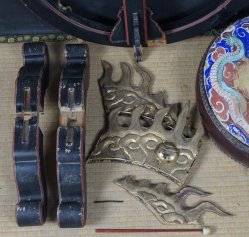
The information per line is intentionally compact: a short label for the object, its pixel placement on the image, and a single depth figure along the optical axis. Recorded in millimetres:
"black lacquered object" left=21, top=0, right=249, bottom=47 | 1306
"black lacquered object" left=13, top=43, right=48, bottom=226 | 1236
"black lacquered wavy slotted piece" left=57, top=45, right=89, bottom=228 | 1231
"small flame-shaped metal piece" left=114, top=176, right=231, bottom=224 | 1289
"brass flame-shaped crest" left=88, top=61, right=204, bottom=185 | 1318
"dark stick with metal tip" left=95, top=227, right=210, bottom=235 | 1283
